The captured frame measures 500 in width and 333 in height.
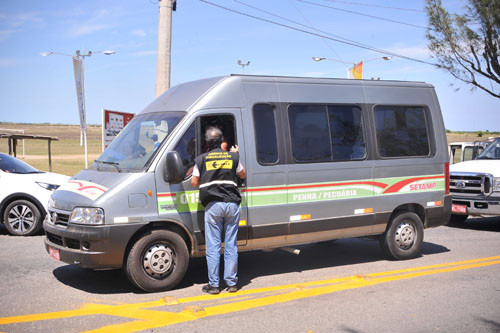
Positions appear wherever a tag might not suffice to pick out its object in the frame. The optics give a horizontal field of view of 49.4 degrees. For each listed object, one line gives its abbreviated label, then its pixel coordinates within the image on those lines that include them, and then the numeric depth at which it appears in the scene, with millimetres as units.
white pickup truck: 11234
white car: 10383
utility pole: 14141
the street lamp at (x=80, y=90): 18905
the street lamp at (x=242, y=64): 24448
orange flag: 28062
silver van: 6223
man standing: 6246
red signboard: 13812
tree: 21250
